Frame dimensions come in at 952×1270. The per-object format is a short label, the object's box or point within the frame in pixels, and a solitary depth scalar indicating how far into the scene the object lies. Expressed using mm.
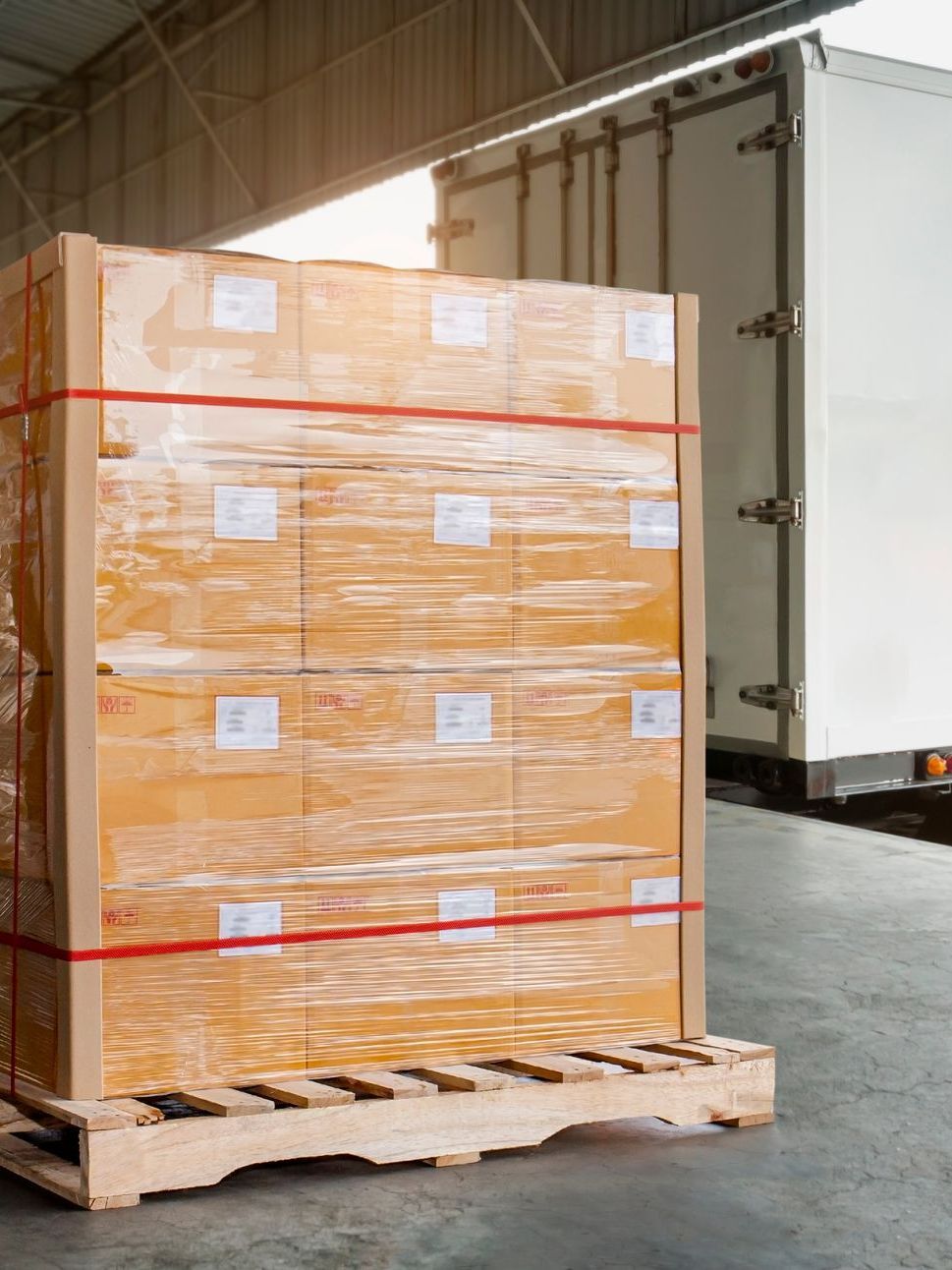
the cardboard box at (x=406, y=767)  3258
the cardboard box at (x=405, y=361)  3277
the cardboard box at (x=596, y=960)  3424
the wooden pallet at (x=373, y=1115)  2961
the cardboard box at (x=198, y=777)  3102
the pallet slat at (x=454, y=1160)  3195
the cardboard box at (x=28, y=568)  3158
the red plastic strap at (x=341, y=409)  3100
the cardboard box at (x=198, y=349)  3113
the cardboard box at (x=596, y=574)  3441
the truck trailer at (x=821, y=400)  5805
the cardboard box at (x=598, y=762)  3430
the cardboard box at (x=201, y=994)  3107
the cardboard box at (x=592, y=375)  3457
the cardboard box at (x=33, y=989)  3154
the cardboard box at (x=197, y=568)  3111
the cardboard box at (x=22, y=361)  3170
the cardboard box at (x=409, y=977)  3262
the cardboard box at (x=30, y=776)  3168
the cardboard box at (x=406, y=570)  3264
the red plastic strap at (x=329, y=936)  3094
